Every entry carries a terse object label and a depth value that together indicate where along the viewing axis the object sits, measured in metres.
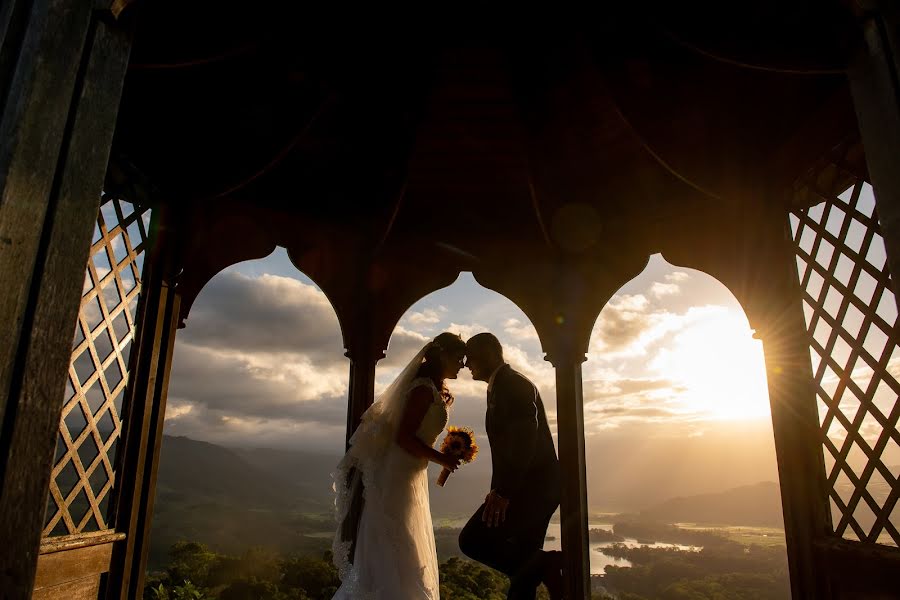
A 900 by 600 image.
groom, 3.60
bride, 3.94
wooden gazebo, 1.95
